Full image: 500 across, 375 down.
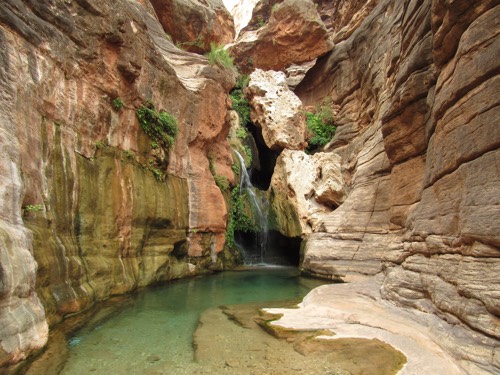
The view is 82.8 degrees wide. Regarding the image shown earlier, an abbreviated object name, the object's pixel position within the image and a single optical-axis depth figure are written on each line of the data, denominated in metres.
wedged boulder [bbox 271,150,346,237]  12.36
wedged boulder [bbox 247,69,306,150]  15.41
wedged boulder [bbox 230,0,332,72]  18.58
